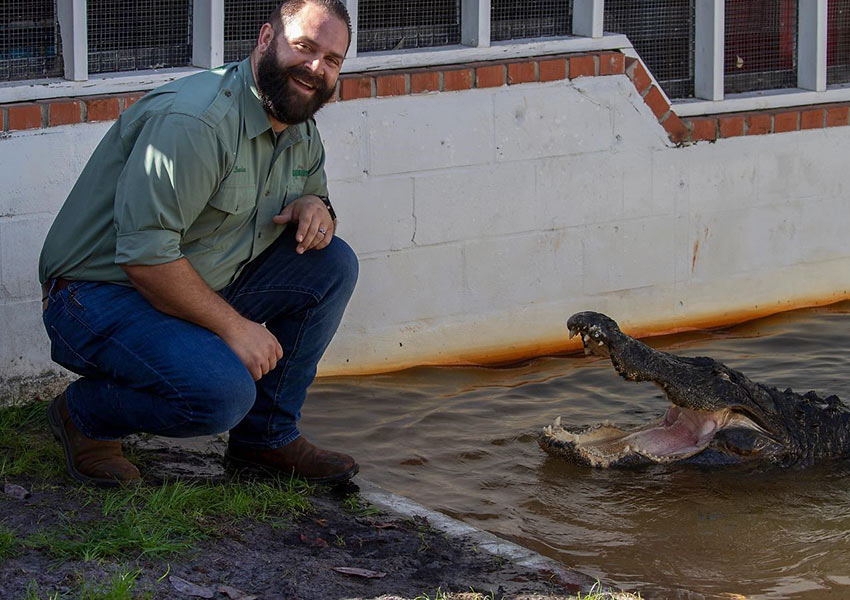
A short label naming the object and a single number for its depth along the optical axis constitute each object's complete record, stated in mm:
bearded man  3582
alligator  4789
